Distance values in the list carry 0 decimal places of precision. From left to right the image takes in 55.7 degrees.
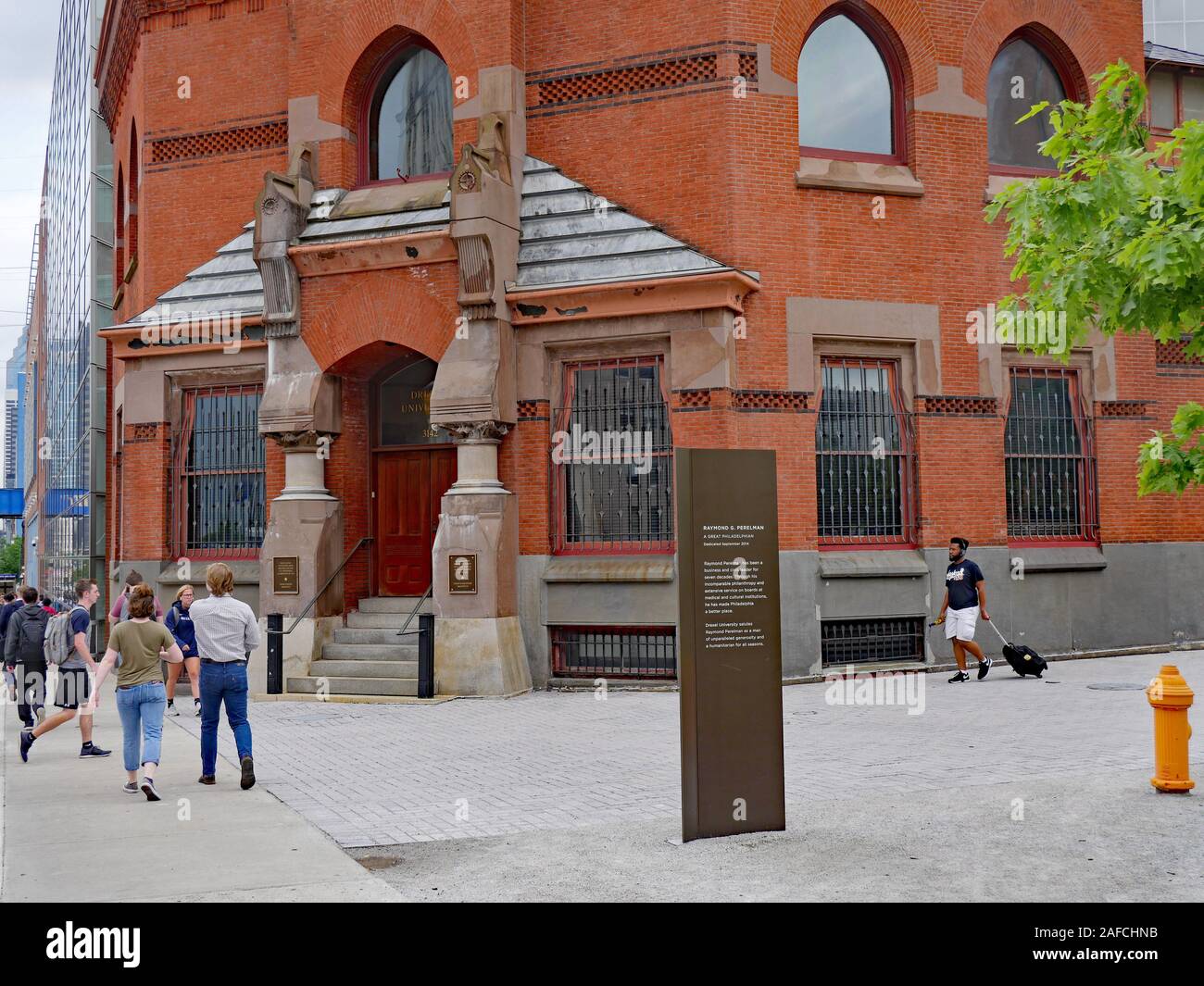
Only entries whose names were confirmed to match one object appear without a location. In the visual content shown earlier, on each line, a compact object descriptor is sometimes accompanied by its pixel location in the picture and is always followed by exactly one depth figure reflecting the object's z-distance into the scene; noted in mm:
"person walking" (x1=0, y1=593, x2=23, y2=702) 14198
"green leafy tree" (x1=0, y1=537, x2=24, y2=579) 132962
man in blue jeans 9227
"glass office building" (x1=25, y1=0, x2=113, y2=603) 30281
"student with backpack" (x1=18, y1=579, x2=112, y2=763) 10977
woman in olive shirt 9008
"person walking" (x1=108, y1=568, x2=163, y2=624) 13816
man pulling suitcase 14523
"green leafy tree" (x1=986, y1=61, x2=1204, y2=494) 6777
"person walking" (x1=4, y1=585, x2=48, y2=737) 11750
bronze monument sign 7043
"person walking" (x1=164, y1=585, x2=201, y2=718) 13844
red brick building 15109
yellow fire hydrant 7746
